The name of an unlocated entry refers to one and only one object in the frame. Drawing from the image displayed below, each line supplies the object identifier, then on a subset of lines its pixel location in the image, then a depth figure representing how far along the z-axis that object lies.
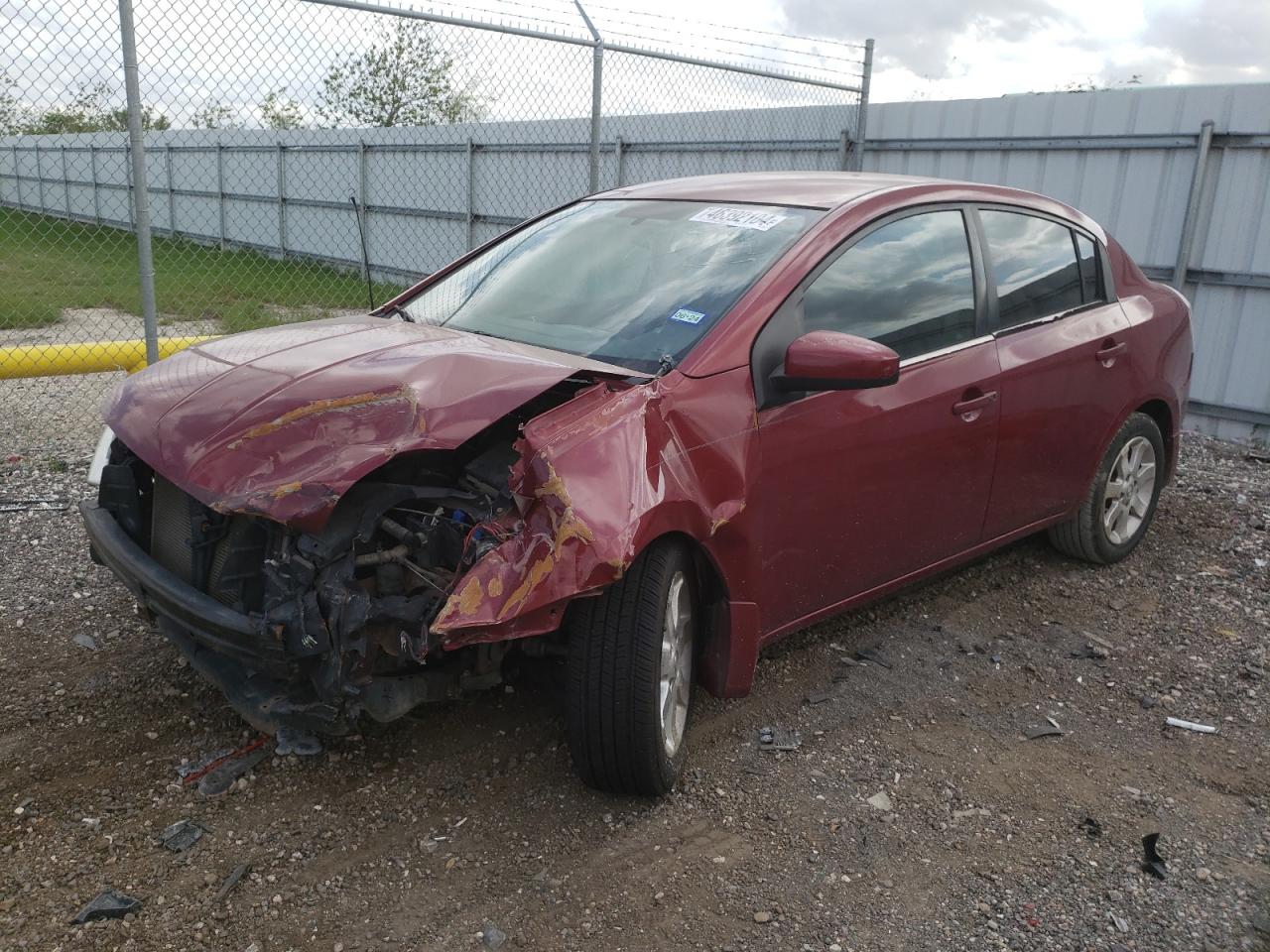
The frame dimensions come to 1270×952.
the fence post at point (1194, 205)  7.87
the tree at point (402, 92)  13.75
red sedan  2.58
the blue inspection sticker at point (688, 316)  3.17
